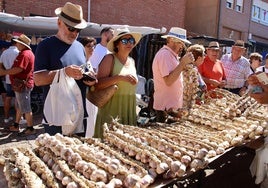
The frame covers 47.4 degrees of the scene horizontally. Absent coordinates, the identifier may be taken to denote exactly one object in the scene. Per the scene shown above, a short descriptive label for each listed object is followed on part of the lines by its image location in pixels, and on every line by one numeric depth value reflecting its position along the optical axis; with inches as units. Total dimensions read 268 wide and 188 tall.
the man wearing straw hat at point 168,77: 123.5
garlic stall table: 61.6
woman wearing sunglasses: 108.5
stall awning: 258.0
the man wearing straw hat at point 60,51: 92.7
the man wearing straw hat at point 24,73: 199.6
